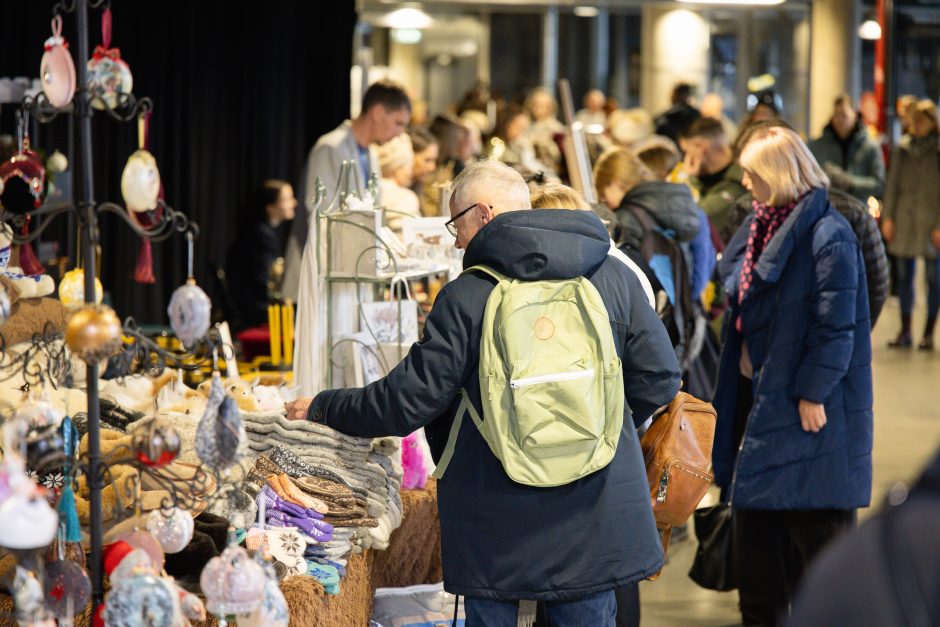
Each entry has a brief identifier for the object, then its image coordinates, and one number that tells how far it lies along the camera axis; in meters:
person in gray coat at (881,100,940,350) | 16.03
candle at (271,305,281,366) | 8.49
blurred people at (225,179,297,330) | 12.66
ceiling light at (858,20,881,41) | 25.90
